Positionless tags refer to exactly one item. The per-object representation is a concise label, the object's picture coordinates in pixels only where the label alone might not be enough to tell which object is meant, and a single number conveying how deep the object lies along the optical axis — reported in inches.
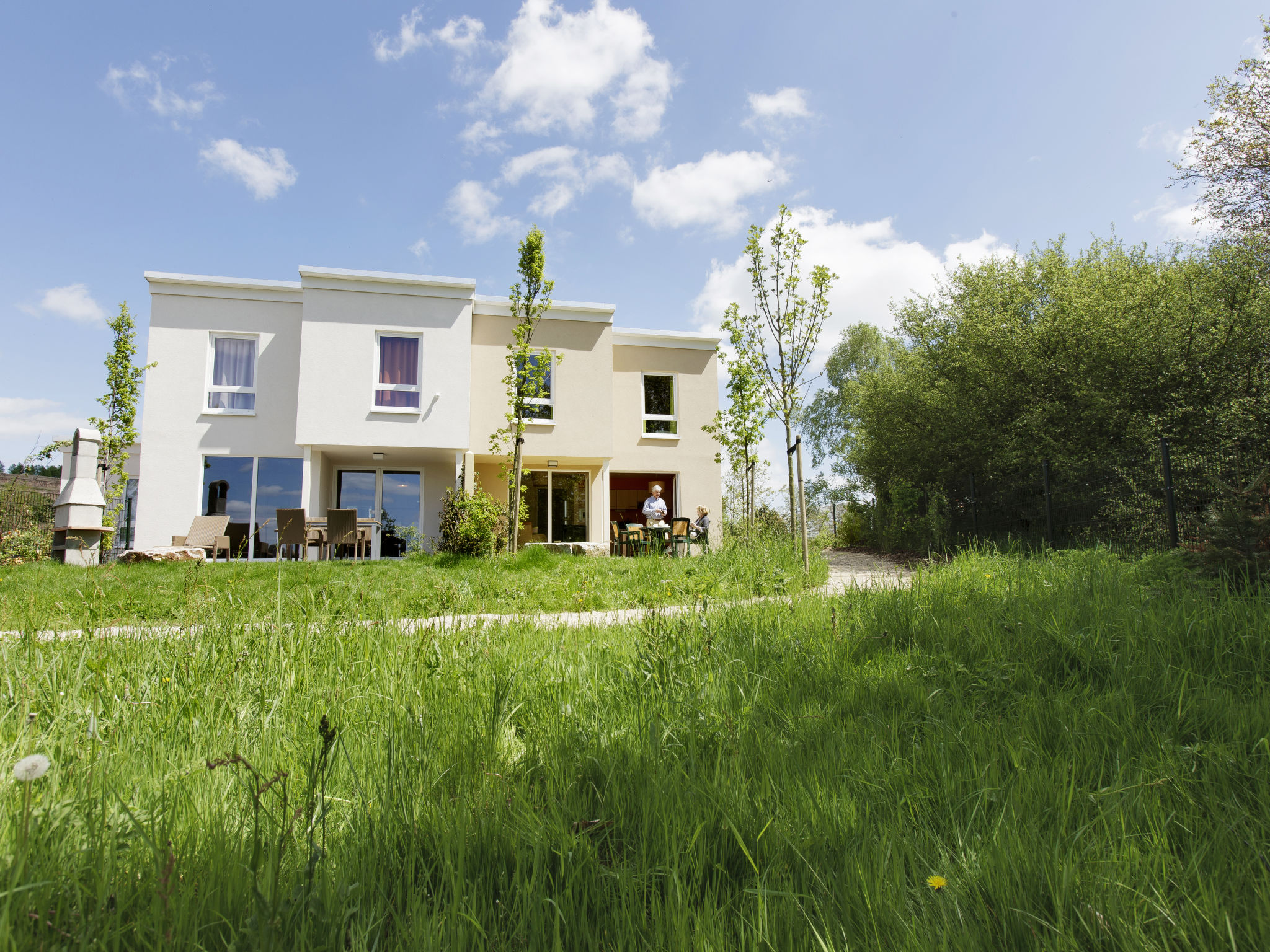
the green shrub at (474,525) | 467.5
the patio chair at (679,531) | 452.2
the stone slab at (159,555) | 399.5
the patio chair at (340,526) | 450.3
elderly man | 534.9
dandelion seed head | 33.6
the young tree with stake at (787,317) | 349.7
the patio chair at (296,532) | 410.9
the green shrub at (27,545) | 376.8
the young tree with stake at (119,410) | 520.7
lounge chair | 468.4
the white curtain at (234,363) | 597.0
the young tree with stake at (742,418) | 553.9
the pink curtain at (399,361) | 608.4
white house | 577.3
